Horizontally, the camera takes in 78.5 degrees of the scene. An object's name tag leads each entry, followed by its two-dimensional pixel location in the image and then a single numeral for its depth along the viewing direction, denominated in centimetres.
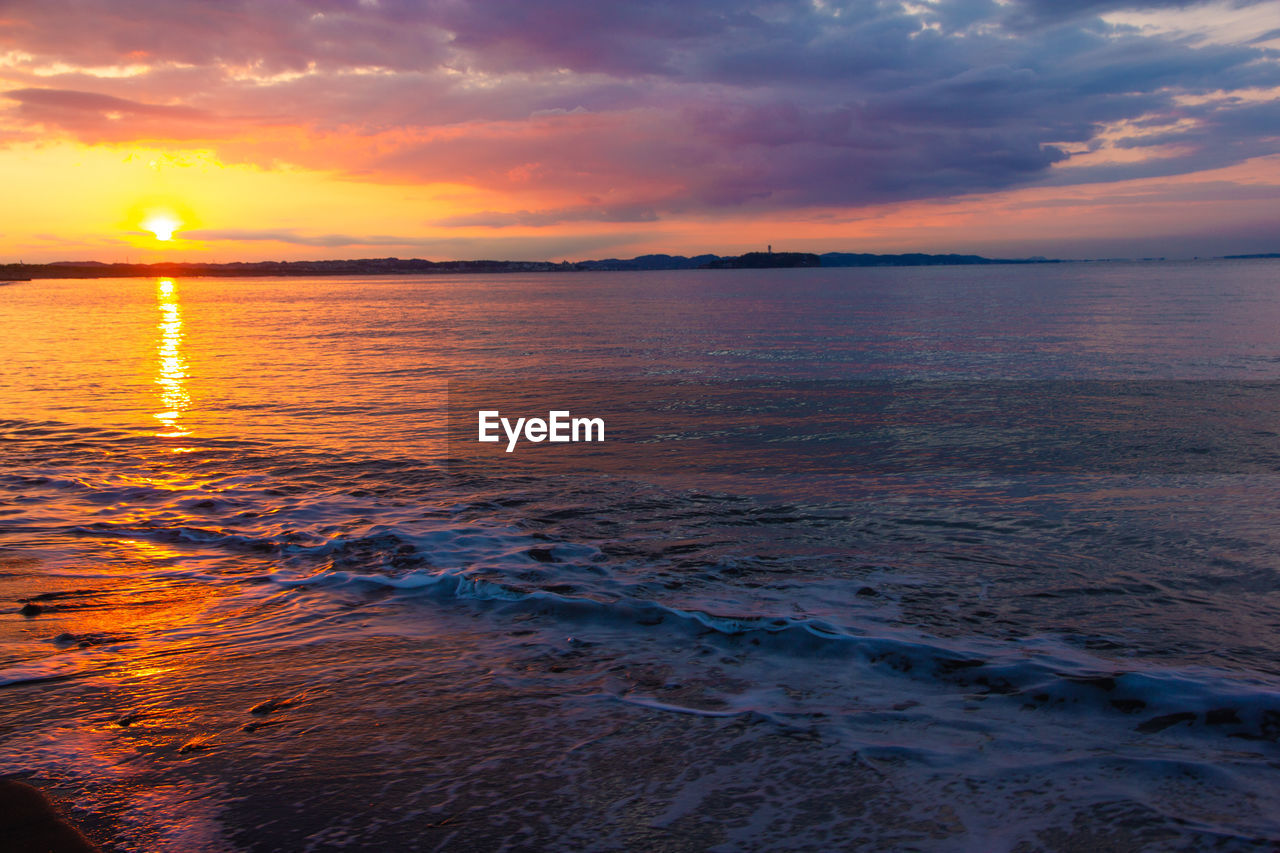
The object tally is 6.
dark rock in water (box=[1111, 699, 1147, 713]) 552
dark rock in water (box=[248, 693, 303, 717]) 523
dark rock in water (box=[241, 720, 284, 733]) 500
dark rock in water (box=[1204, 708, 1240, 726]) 533
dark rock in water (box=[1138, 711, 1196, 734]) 525
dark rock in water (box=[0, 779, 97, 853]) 377
